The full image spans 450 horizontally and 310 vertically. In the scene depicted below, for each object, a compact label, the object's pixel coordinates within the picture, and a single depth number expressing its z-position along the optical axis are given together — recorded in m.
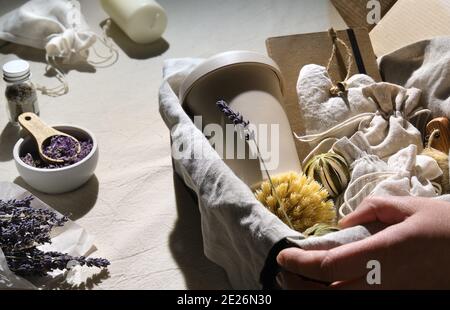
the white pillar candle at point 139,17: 1.21
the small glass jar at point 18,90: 0.99
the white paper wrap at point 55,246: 0.74
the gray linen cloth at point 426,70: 0.85
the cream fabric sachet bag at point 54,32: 1.20
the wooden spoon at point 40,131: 0.89
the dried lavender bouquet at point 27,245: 0.75
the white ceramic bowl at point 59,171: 0.87
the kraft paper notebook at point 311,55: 0.93
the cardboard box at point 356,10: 1.12
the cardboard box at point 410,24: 0.99
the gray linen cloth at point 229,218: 0.62
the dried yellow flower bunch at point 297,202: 0.70
